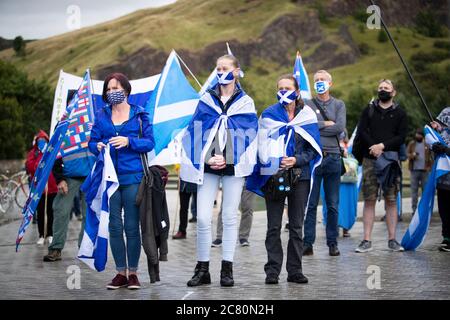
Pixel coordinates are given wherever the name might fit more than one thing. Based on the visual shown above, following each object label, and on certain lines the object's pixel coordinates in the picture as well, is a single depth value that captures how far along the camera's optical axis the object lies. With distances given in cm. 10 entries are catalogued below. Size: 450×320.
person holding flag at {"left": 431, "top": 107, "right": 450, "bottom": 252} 1170
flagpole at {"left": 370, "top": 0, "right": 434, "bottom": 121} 1106
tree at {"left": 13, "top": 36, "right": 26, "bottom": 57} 5582
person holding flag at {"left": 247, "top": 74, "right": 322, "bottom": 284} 884
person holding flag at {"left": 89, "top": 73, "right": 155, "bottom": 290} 851
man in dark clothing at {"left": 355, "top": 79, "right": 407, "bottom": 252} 1154
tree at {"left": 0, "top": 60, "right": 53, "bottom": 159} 5109
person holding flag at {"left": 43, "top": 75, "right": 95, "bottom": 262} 1135
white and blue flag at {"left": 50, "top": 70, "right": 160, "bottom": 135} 1291
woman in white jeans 858
